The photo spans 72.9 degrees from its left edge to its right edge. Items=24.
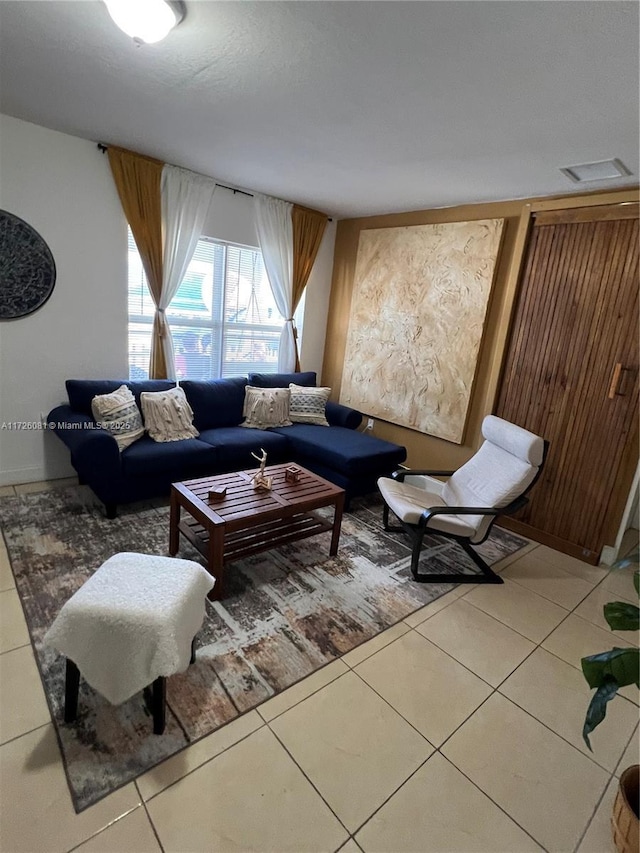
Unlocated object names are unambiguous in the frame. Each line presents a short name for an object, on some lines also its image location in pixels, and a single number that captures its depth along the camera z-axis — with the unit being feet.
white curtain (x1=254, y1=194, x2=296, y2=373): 13.62
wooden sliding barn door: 9.30
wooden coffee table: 7.36
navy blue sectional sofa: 9.39
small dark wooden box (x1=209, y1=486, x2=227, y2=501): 7.99
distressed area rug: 4.99
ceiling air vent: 8.14
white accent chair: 8.55
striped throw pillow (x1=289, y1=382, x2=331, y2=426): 13.76
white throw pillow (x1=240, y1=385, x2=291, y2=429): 13.01
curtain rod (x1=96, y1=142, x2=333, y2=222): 10.31
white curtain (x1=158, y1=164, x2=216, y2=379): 11.57
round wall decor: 9.65
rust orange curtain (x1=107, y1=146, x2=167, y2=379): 10.66
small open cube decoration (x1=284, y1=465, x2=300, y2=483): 9.26
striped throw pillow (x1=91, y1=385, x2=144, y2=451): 10.07
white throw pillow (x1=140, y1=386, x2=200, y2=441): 10.87
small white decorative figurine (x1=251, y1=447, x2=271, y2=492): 8.64
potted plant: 4.01
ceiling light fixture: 5.08
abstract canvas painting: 11.81
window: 12.30
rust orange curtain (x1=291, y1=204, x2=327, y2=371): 14.37
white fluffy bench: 4.60
